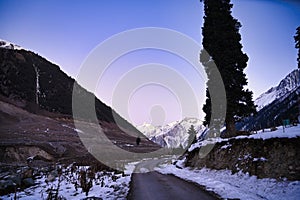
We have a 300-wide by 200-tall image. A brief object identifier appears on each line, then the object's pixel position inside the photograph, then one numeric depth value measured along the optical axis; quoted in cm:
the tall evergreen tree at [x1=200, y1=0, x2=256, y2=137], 2008
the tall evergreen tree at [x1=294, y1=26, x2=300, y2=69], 2289
